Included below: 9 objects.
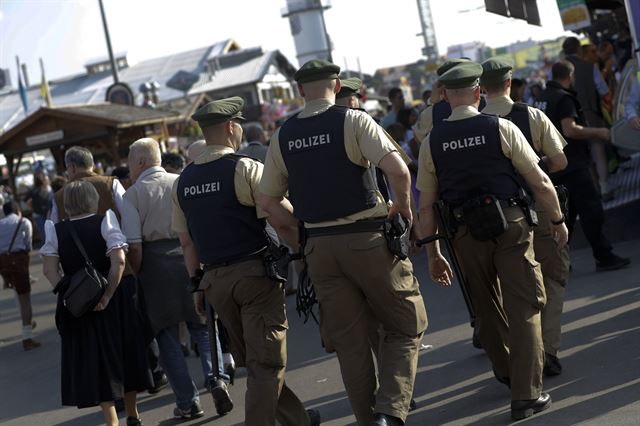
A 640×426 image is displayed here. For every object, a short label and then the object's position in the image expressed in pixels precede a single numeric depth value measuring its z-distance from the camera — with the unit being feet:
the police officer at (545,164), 22.84
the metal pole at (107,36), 118.11
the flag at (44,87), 138.40
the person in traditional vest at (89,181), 26.41
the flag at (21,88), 181.88
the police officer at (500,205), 19.95
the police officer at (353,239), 19.08
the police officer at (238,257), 20.40
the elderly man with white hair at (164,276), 25.75
